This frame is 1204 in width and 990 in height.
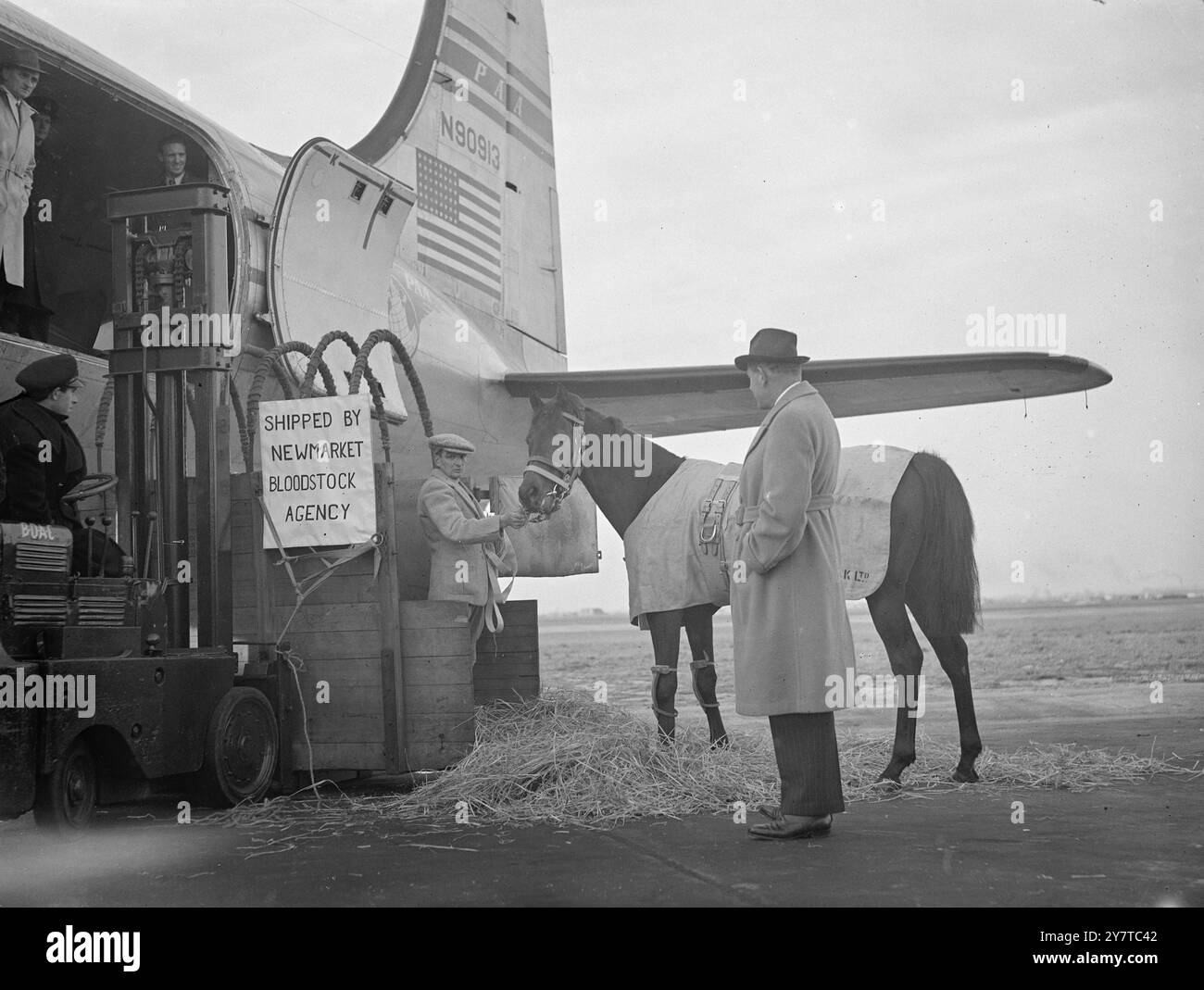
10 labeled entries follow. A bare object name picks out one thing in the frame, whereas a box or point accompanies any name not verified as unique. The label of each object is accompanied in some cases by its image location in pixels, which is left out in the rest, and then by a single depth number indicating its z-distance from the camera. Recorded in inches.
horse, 252.5
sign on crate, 229.5
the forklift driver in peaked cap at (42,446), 187.2
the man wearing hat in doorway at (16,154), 227.0
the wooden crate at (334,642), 227.9
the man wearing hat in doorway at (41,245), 249.4
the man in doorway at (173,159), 285.0
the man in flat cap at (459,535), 248.8
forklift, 173.9
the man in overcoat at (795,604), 176.6
